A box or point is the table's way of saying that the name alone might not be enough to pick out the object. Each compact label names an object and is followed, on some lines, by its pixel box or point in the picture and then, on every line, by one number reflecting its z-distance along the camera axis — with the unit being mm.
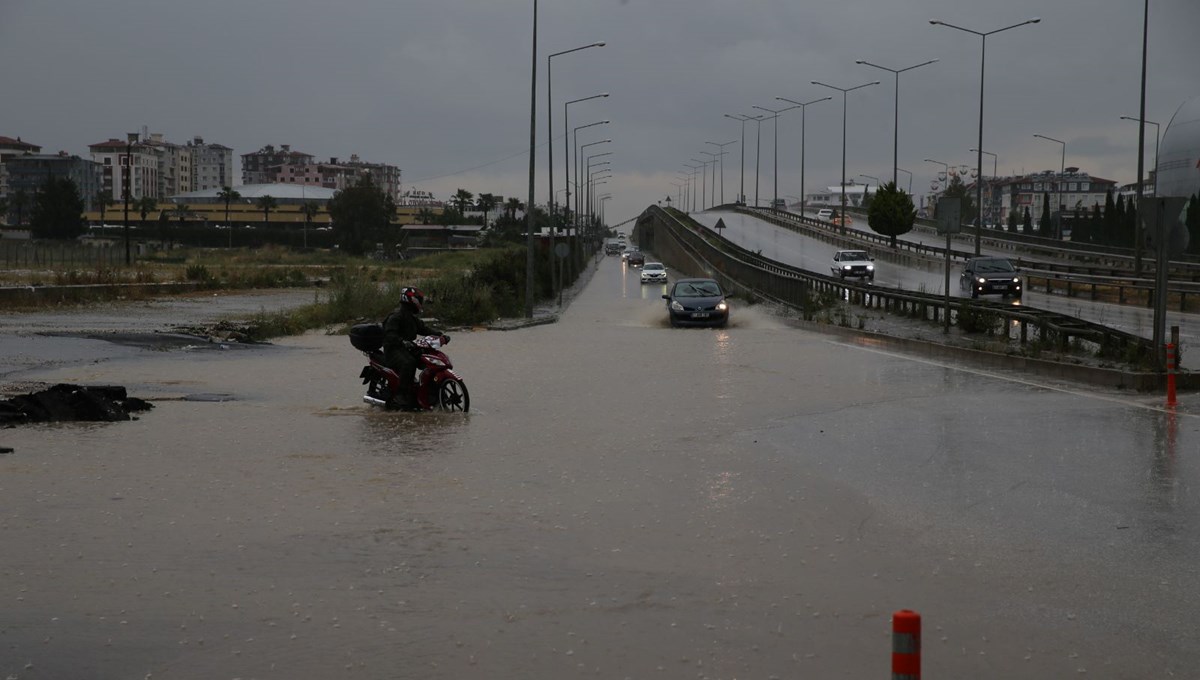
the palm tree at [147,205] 183250
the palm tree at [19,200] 189000
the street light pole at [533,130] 46375
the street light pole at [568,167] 75725
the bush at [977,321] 31578
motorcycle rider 17000
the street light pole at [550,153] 58612
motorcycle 17031
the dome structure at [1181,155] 129375
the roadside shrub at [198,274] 69231
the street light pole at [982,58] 53000
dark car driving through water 39531
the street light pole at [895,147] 84544
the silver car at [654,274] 86375
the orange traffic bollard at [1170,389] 17797
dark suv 52438
